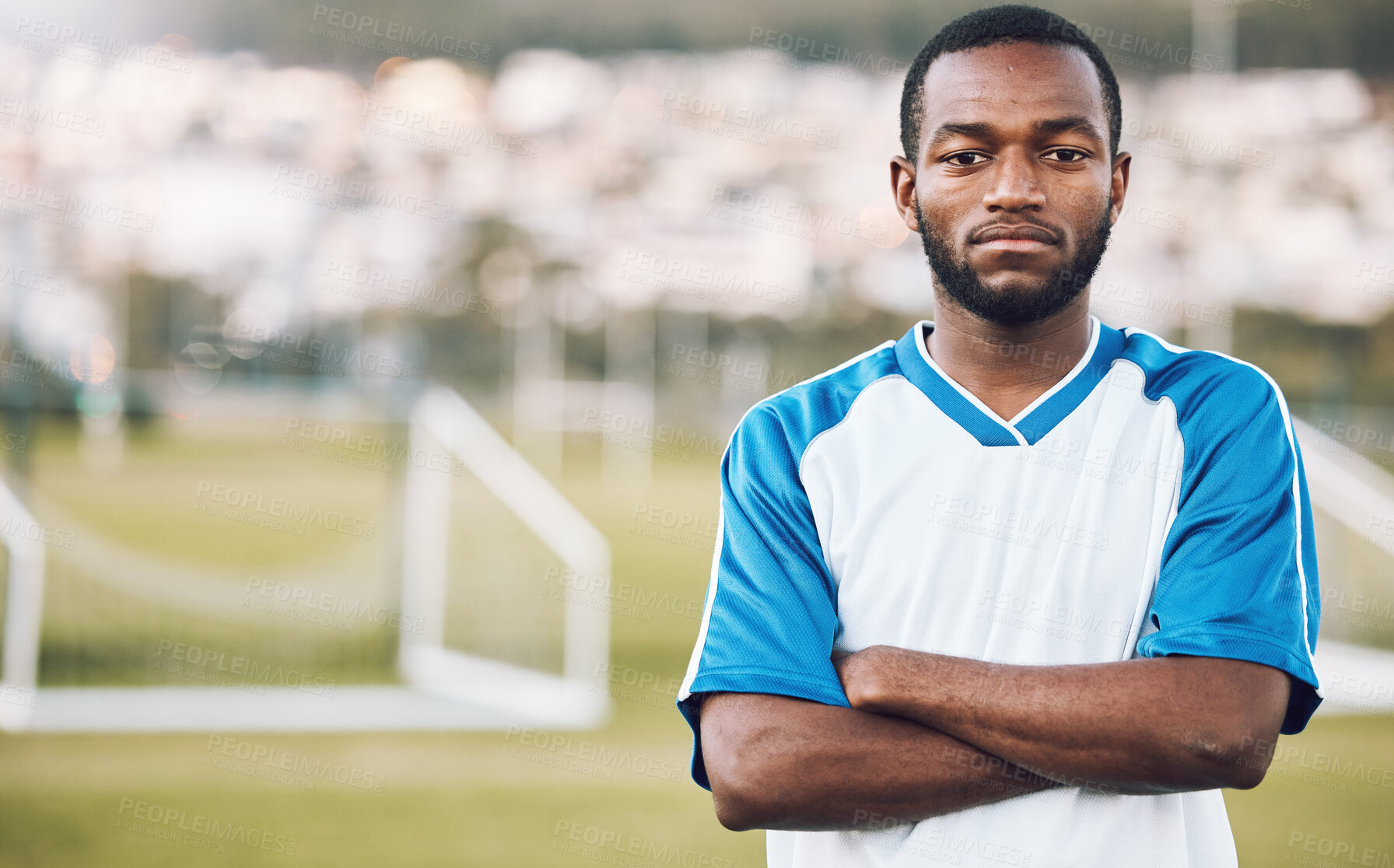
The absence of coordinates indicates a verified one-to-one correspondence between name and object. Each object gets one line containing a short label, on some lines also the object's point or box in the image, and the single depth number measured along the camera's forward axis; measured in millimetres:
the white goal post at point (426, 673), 6477
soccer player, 2243
